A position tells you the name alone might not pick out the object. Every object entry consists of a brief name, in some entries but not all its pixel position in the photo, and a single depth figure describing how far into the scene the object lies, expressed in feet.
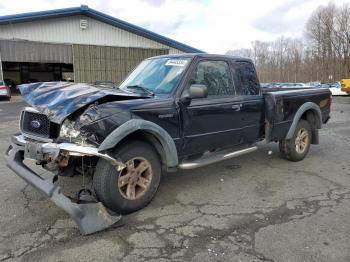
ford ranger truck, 12.22
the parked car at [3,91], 78.02
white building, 77.25
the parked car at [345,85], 80.38
